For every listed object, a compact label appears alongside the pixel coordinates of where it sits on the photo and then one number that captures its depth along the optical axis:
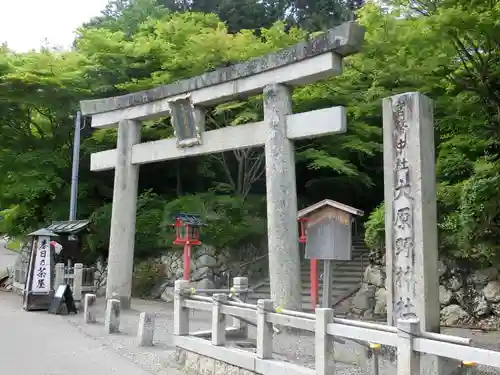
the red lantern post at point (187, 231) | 14.64
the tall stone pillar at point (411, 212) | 7.09
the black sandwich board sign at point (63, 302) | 14.70
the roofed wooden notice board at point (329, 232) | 9.07
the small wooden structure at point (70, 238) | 17.42
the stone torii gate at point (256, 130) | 10.42
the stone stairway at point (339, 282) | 16.25
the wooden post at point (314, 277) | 12.12
